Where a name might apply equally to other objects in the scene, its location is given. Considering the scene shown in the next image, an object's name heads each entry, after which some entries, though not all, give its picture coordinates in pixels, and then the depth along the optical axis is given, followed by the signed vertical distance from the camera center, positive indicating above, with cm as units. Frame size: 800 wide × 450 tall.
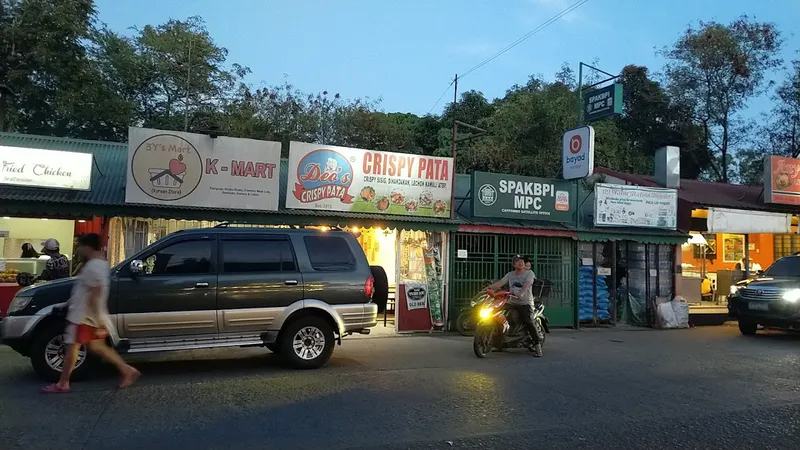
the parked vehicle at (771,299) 1294 -55
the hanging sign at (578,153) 1443 +275
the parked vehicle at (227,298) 759 -55
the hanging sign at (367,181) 1239 +169
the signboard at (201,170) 1129 +164
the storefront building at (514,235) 1362 +72
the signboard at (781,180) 1847 +286
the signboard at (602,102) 1592 +446
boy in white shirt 685 -71
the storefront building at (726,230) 1686 +127
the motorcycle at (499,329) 1008 -106
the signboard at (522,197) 1369 +159
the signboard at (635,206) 1484 +158
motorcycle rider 1027 -43
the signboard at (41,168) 1090 +151
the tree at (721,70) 2694 +914
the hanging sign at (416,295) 1299 -67
